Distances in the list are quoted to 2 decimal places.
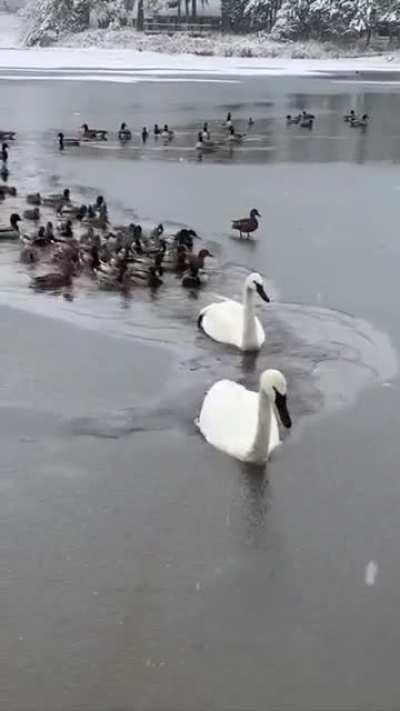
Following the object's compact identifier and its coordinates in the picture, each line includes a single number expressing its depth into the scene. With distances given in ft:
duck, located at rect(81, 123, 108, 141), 97.77
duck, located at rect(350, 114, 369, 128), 114.32
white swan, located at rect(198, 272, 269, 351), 38.99
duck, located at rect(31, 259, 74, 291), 47.70
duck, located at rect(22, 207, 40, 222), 60.49
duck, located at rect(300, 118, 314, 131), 112.37
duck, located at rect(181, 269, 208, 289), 48.03
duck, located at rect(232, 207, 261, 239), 58.13
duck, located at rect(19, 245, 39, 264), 51.85
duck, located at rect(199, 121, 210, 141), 98.17
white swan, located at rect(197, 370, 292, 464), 29.76
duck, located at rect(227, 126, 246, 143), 99.96
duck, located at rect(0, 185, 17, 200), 68.33
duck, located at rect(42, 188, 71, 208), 64.92
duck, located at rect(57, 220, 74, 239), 56.08
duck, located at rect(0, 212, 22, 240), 56.70
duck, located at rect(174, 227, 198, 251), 52.65
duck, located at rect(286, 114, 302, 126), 114.73
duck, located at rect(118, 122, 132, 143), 99.45
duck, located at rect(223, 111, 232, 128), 106.79
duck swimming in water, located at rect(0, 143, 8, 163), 81.71
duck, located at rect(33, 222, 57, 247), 53.88
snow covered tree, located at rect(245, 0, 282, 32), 241.35
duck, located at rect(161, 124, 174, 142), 99.91
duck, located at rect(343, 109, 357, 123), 116.16
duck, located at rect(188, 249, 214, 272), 49.23
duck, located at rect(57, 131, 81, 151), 91.97
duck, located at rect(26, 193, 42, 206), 65.05
